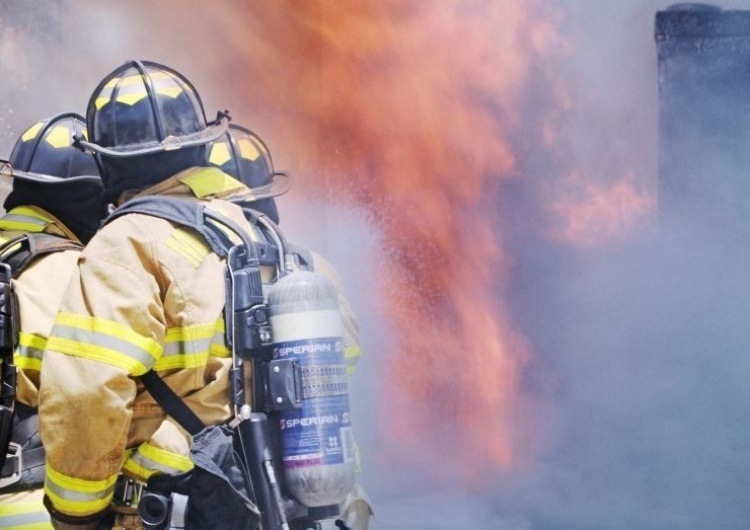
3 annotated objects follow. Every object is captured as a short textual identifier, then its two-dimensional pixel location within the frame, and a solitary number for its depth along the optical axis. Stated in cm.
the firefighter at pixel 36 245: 697
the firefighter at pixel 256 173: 753
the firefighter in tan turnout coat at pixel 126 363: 553
